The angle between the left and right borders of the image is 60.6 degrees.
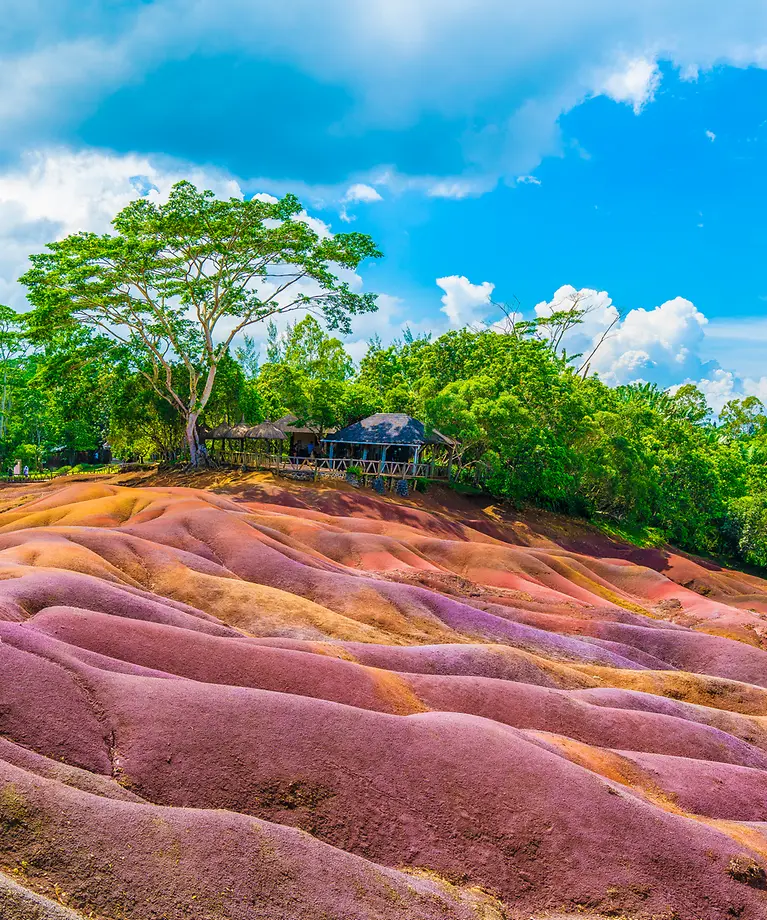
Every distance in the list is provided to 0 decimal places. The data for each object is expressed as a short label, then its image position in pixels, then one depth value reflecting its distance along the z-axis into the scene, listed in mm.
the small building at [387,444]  50594
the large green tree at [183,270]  41312
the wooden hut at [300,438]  56750
